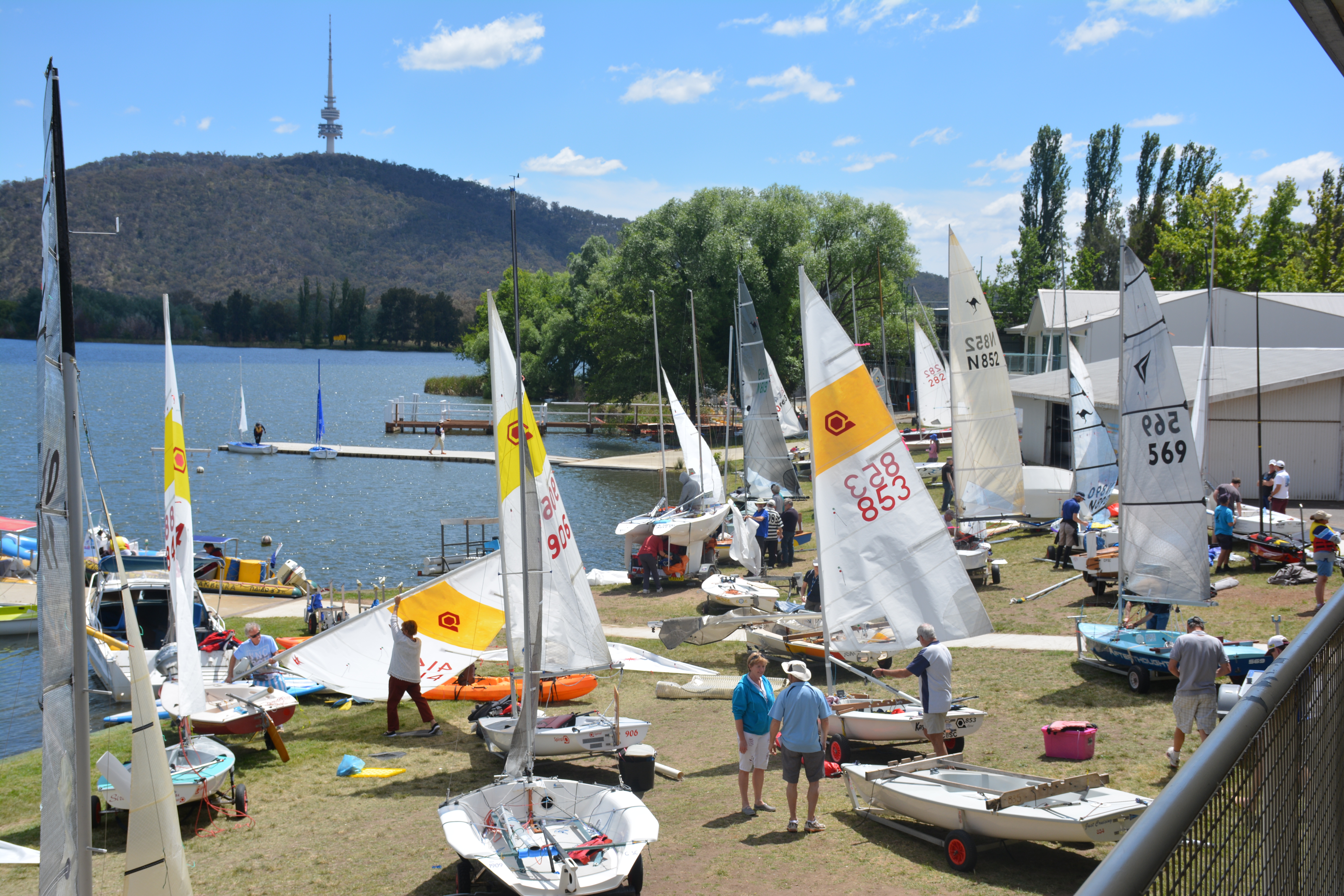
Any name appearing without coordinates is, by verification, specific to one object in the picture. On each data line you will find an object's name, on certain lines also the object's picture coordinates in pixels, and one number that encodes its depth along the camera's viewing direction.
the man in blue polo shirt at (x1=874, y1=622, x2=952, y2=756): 11.02
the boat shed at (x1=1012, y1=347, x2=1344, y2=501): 26.05
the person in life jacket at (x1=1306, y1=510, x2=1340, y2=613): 15.35
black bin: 11.22
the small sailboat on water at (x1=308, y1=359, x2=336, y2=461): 54.06
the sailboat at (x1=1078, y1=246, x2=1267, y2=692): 14.04
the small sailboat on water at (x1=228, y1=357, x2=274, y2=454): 56.09
